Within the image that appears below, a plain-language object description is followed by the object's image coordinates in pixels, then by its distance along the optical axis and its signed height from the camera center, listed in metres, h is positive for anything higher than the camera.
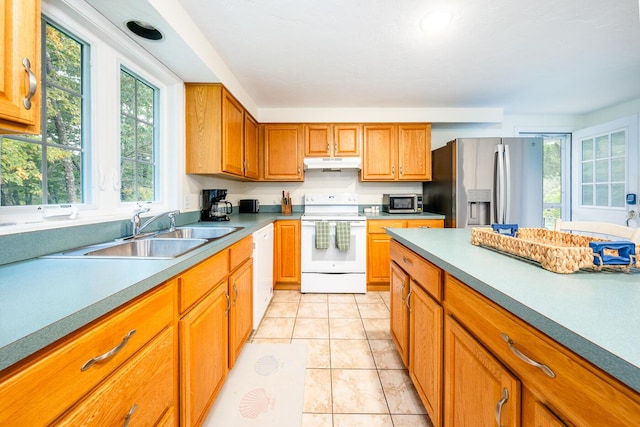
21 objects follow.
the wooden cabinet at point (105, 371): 0.49 -0.37
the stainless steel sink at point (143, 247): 1.23 -0.19
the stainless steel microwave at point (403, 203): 3.31 +0.10
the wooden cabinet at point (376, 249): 3.06 -0.44
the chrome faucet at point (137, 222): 1.50 -0.06
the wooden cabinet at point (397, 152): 3.33 +0.75
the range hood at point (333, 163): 3.21 +0.59
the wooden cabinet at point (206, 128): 2.17 +0.68
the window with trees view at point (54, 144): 1.09 +0.30
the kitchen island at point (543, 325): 0.44 -0.24
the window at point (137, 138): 1.69 +0.50
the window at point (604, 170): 2.82 +0.48
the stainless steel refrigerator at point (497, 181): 2.81 +0.33
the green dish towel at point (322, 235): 2.92 -0.26
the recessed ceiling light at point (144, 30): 1.46 +1.03
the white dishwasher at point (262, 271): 2.12 -0.53
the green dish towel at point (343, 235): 2.91 -0.26
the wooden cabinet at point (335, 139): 3.33 +0.91
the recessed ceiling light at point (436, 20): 1.64 +1.23
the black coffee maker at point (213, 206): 2.43 +0.05
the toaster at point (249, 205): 3.42 +0.08
